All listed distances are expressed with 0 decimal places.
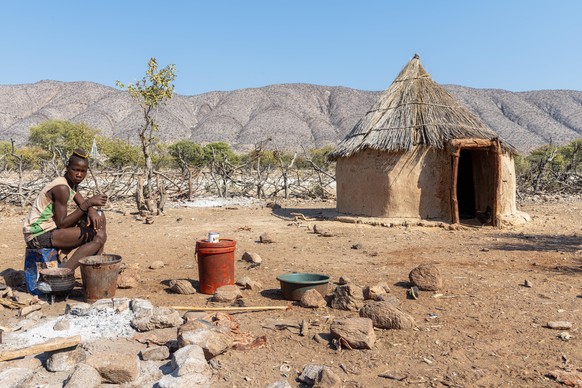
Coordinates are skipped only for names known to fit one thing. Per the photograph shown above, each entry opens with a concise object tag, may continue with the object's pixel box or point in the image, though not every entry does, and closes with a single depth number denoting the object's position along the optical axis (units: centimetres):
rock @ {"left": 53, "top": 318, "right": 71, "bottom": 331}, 332
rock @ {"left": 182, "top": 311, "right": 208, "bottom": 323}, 351
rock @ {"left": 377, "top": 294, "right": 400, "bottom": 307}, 399
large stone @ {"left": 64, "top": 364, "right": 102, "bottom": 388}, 251
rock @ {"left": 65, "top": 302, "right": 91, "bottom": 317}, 353
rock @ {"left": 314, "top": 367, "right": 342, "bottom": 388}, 256
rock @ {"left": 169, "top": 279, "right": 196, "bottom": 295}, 448
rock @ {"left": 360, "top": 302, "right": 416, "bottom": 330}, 349
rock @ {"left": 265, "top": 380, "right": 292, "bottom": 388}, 257
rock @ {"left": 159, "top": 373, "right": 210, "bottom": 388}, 256
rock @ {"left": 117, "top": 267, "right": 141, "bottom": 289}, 465
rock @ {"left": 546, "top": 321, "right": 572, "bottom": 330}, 344
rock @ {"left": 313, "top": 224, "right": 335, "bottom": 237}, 797
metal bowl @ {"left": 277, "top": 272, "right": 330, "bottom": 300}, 420
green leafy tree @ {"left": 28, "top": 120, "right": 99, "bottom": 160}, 2430
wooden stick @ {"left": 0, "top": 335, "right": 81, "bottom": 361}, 286
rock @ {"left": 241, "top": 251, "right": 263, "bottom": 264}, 583
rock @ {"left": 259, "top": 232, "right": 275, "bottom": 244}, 737
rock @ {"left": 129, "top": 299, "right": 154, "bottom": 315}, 354
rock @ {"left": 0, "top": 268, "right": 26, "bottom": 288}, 462
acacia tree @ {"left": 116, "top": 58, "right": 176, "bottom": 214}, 1088
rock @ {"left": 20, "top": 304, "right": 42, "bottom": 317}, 374
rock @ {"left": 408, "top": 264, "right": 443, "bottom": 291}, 449
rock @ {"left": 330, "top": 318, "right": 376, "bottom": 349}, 313
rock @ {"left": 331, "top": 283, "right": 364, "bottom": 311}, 397
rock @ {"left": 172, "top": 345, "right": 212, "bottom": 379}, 267
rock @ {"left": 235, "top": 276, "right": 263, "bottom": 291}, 466
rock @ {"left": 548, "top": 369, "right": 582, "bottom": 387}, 262
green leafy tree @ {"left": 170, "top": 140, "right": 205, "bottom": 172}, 2573
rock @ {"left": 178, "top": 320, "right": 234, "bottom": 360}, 291
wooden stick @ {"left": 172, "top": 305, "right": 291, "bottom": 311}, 390
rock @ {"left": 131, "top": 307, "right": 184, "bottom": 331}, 342
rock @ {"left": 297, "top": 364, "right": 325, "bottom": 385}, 267
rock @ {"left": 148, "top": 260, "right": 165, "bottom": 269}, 562
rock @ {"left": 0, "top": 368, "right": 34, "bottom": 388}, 253
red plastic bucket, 450
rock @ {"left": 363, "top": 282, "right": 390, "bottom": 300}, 420
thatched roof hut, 899
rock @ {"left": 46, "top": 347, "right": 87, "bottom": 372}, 279
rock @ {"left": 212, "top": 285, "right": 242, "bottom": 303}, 423
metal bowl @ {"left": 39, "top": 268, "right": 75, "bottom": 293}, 403
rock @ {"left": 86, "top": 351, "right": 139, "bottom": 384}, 265
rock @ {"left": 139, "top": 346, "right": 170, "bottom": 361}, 294
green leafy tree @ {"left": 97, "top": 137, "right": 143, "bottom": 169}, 2309
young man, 430
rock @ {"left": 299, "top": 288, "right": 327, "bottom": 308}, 403
